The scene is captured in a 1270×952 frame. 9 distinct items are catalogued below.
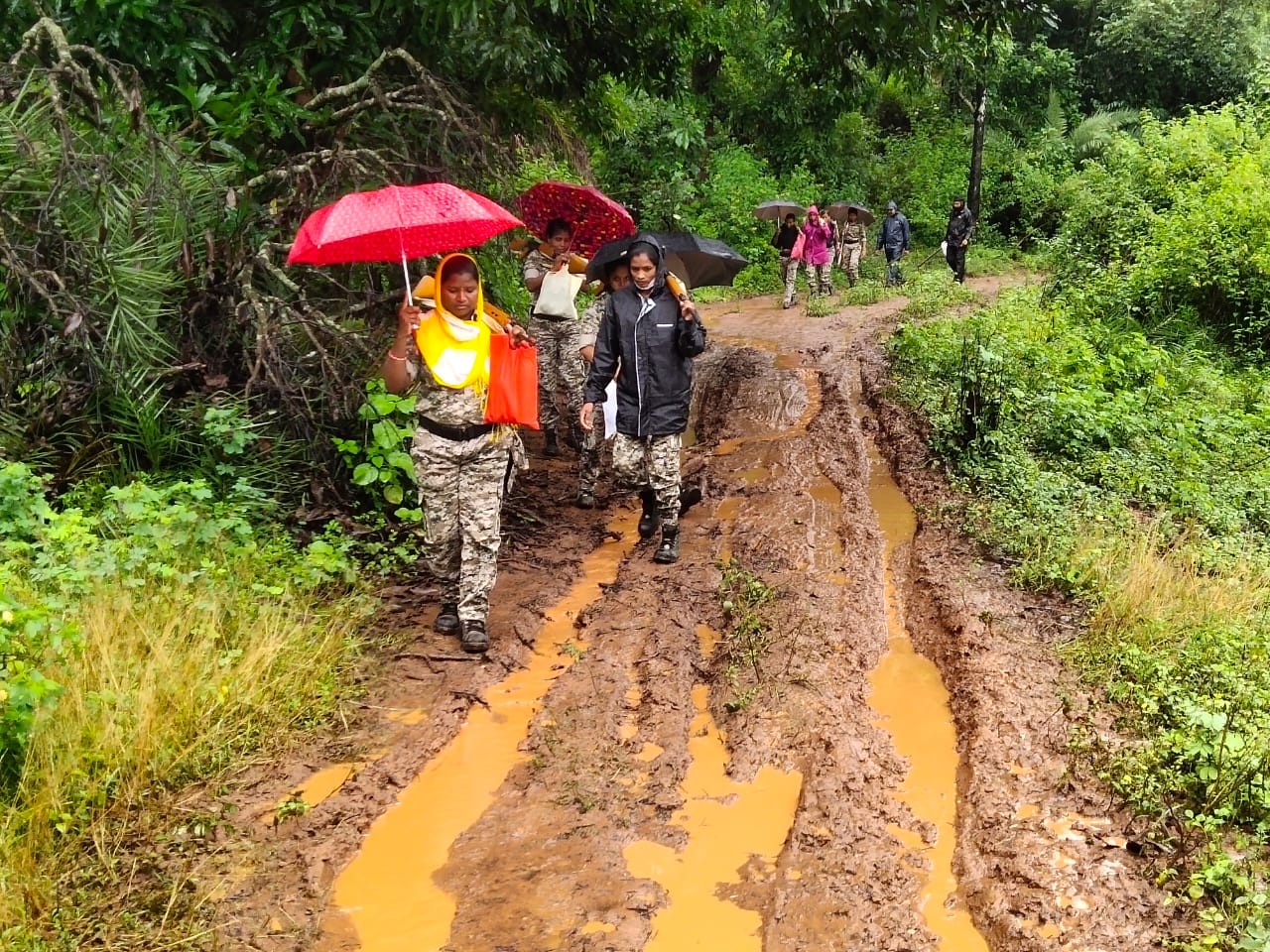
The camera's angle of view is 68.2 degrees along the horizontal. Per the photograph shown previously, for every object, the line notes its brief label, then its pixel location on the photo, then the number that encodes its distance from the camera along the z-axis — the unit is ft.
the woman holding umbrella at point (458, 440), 14.82
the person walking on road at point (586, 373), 21.47
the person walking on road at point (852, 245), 60.85
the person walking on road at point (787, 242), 54.83
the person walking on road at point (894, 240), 59.47
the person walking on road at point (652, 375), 18.63
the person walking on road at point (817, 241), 54.08
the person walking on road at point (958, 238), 55.57
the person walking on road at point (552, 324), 23.77
